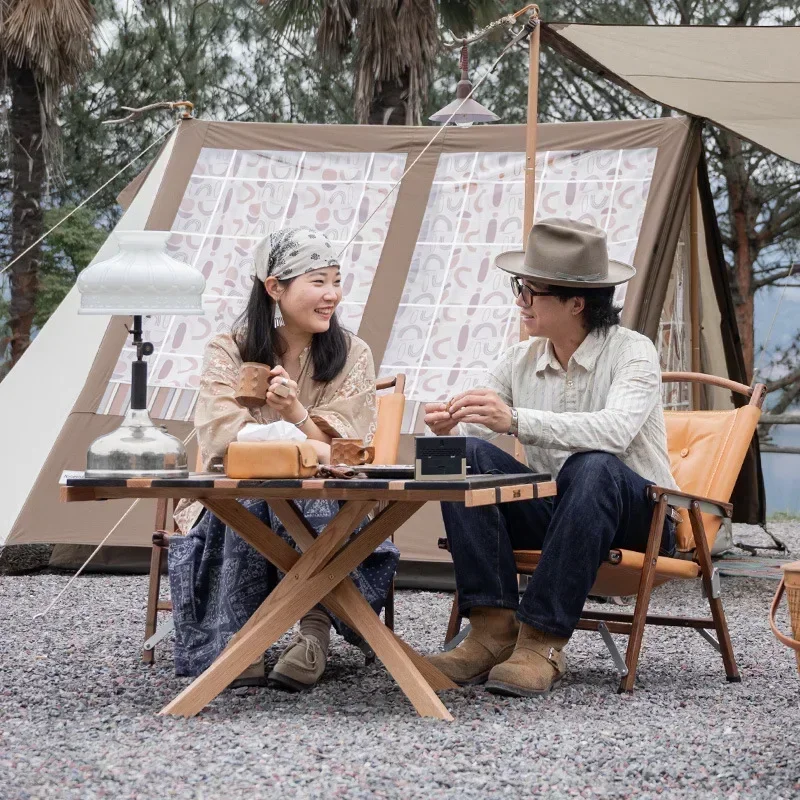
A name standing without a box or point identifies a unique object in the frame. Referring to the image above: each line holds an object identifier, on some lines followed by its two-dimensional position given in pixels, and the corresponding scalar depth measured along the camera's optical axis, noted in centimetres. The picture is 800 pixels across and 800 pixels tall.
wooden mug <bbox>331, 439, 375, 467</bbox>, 496
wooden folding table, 458
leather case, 454
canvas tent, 915
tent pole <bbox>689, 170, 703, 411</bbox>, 997
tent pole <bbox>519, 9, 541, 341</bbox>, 805
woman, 549
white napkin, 475
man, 524
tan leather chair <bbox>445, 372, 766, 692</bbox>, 550
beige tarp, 795
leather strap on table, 466
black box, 447
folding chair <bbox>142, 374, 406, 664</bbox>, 624
